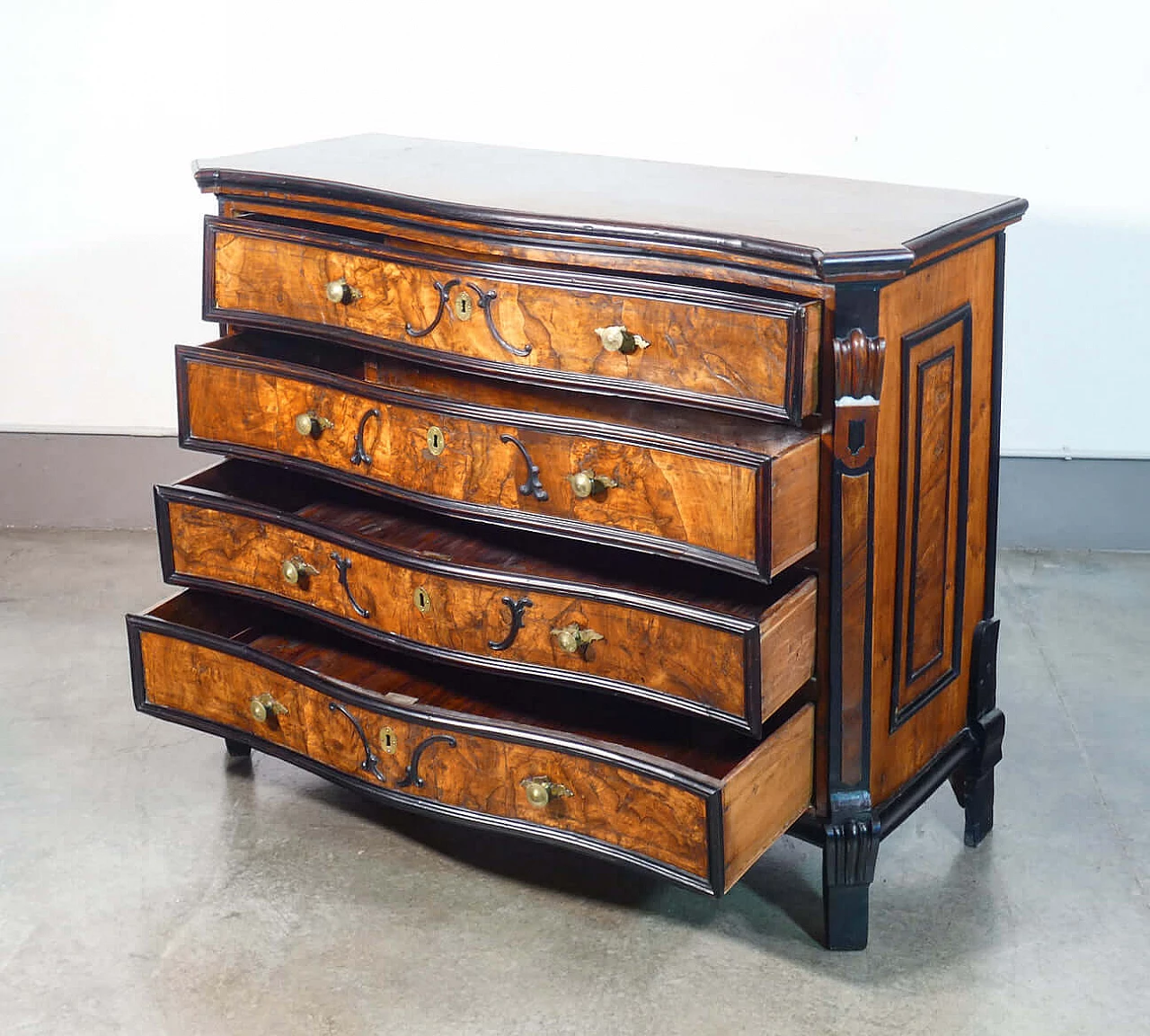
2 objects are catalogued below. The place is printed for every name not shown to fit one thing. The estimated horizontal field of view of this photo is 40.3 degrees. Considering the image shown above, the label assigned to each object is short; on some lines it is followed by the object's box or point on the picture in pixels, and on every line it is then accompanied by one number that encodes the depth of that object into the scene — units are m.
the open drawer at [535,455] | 1.82
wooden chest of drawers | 1.85
